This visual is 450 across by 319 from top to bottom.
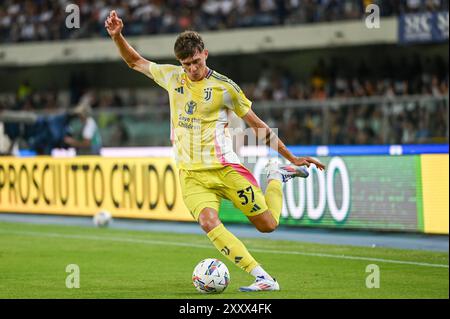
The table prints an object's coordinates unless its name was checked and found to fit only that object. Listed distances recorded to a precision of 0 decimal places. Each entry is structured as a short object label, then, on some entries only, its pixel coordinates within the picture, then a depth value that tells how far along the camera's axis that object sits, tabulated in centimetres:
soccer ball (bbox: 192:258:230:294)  1953
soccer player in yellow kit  1942
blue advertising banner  4703
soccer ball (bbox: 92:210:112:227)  3847
